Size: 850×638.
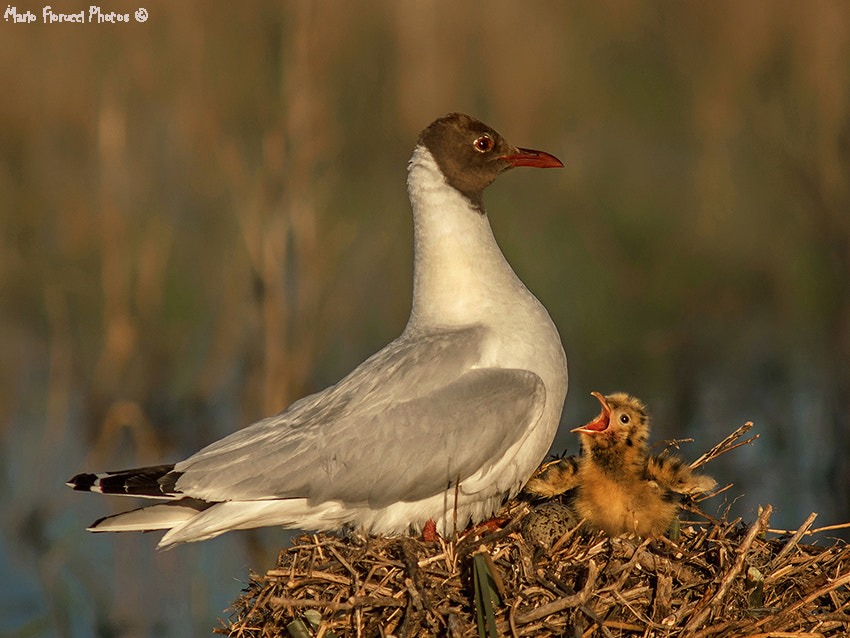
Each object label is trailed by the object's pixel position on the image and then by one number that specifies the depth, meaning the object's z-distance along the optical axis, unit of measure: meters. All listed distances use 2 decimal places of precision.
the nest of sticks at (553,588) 6.74
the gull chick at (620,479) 7.92
